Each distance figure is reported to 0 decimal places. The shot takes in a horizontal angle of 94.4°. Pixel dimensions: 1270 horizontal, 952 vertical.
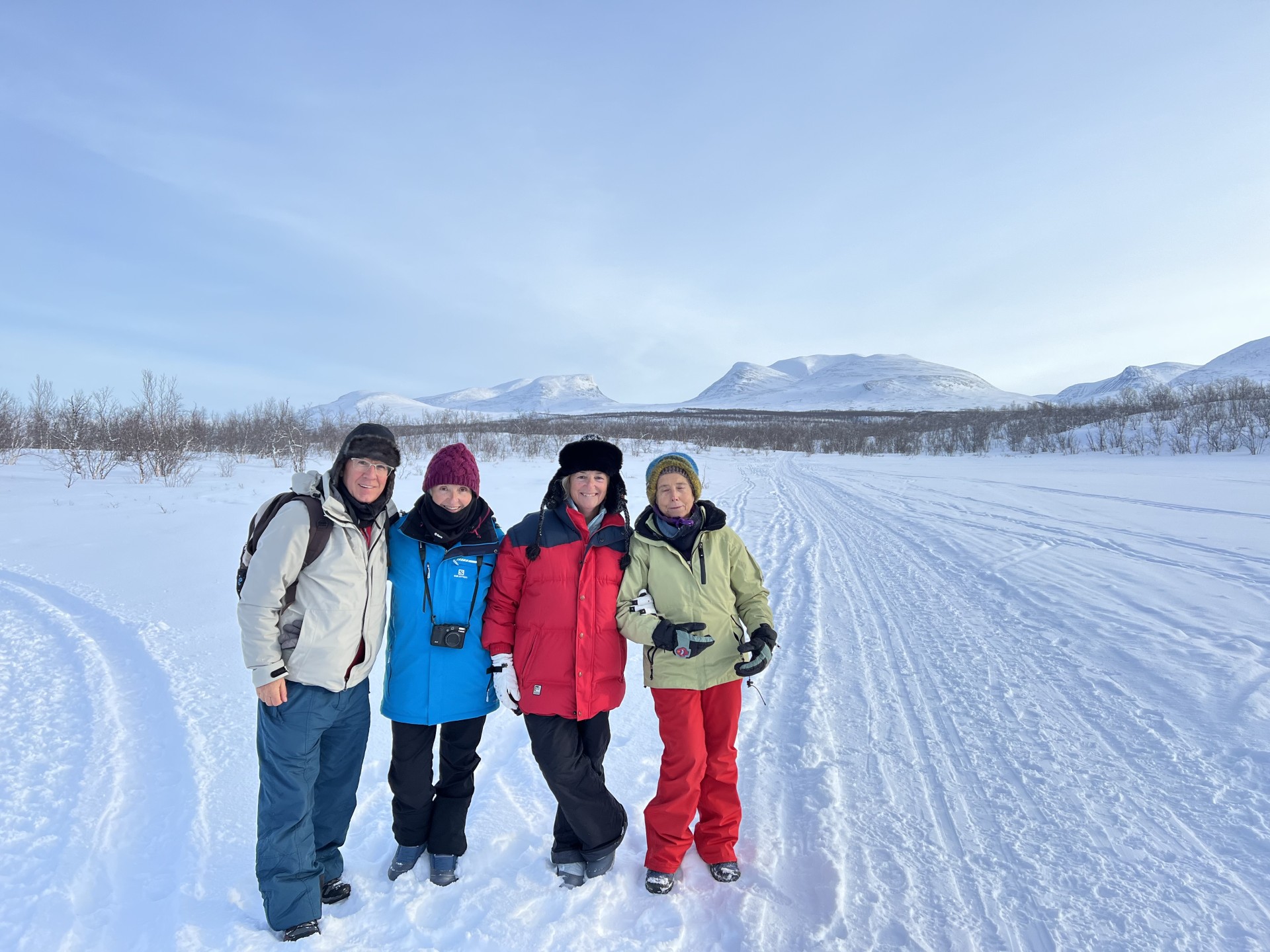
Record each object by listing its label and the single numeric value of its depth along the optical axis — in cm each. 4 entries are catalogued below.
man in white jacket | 201
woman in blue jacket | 233
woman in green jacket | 237
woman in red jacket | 234
